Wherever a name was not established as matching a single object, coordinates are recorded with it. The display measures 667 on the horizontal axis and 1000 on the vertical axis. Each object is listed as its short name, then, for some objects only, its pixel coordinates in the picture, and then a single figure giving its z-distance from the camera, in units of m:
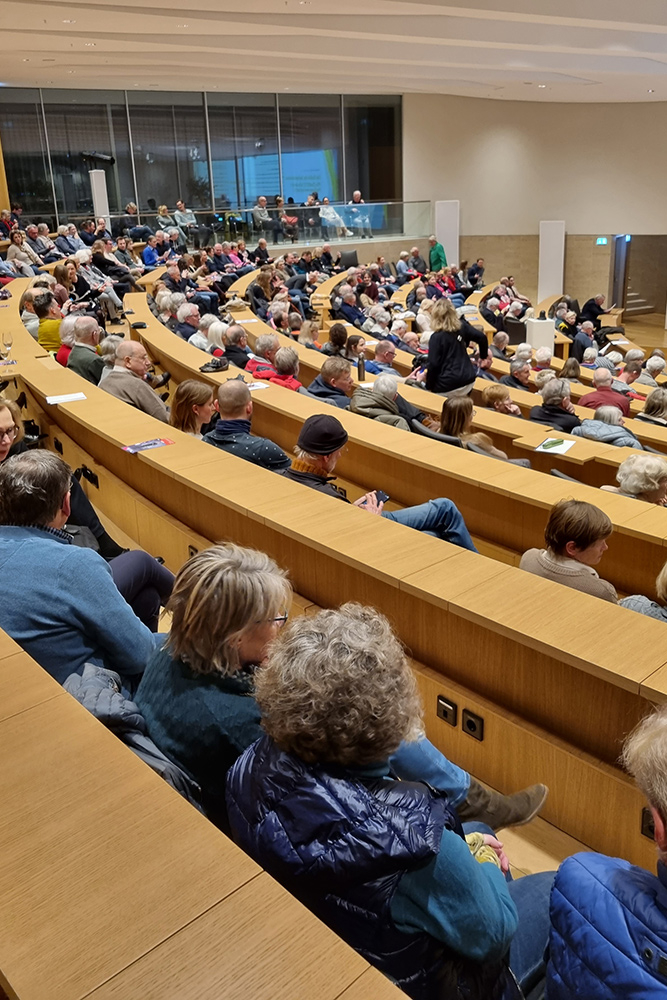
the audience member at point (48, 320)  7.45
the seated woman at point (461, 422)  4.96
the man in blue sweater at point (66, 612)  2.20
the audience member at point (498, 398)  6.41
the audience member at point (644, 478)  3.93
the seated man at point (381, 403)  5.30
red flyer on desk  3.93
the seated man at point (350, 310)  12.23
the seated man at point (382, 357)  8.19
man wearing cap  3.64
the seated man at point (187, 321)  8.85
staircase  23.10
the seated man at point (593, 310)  17.05
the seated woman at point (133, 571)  2.89
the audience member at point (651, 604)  2.62
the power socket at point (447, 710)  2.50
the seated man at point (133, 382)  5.26
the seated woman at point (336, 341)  7.80
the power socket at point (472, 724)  2.42
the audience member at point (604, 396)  7.40
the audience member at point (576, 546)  2.92
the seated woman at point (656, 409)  6.51
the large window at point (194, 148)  18.72
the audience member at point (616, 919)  1.28
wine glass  6.42
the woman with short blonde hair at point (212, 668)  1.81
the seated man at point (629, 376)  8.79
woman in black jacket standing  6.52
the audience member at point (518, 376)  8.46
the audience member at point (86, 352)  6.00
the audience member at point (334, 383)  5.79
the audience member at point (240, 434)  4.14
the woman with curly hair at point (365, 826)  1.32
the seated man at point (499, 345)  11.43
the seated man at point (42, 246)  14.12
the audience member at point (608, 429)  5.26
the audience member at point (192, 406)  4.43
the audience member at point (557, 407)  5.93
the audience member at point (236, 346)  7.03
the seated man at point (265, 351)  6.66
